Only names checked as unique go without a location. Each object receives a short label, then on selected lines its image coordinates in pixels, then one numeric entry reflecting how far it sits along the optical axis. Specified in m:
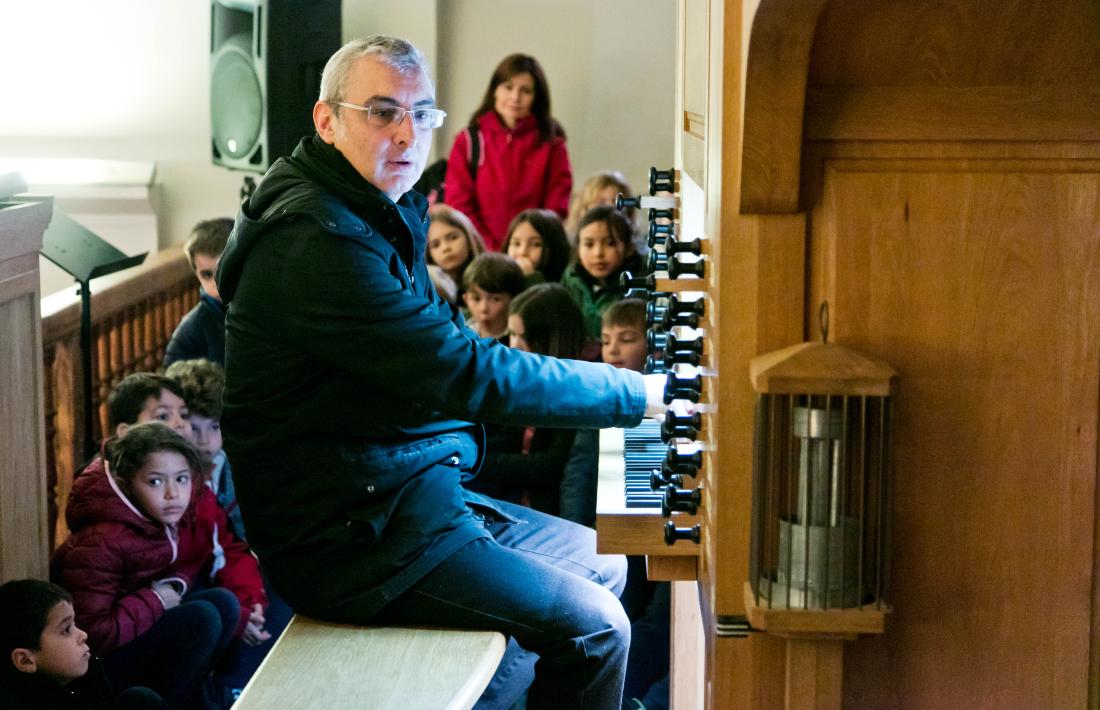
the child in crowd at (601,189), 5.80
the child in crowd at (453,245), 5.54
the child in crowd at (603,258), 4.71
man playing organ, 2.13
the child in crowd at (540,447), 3.70
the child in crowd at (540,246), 5.30
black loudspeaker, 6.46
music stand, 4.03
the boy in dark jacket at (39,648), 2.52
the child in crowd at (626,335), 3.72
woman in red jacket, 6.56
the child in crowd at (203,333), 4.55
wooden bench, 1.98
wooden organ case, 1.67
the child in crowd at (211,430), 3.79
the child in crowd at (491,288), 4.56
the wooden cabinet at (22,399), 2.61
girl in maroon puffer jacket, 2.97
